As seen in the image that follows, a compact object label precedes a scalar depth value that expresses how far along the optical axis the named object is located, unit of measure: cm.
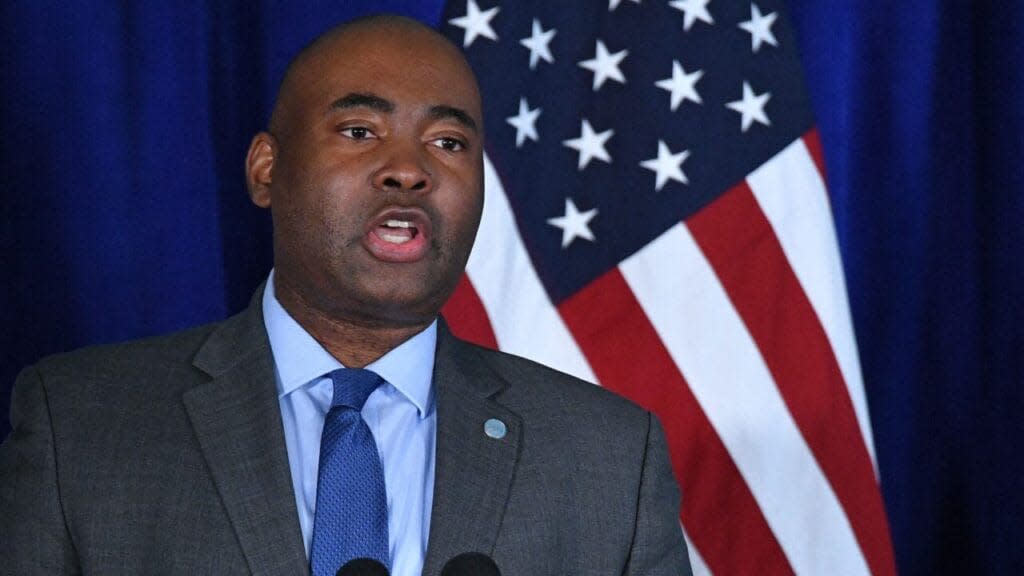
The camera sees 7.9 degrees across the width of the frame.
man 522
